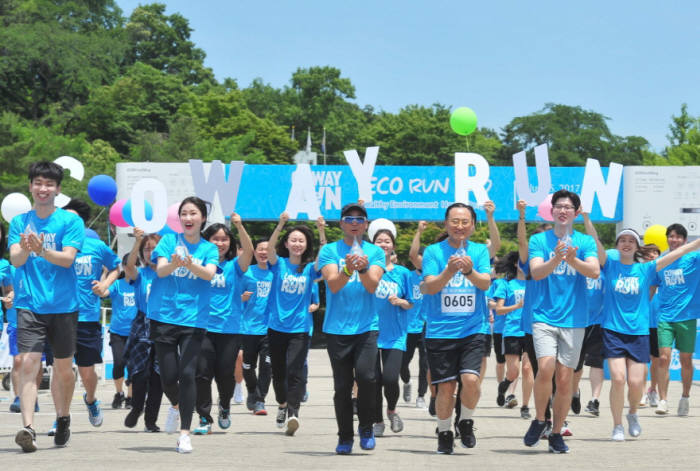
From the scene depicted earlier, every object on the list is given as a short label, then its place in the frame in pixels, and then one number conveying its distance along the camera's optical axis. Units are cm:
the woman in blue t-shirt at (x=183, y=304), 1739
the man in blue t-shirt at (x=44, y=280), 1683
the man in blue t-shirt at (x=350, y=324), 1758
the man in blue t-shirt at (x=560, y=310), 1778
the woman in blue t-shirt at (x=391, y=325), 2105
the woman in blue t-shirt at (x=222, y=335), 2077
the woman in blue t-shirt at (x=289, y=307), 2119
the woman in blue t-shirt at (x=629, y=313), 2069
